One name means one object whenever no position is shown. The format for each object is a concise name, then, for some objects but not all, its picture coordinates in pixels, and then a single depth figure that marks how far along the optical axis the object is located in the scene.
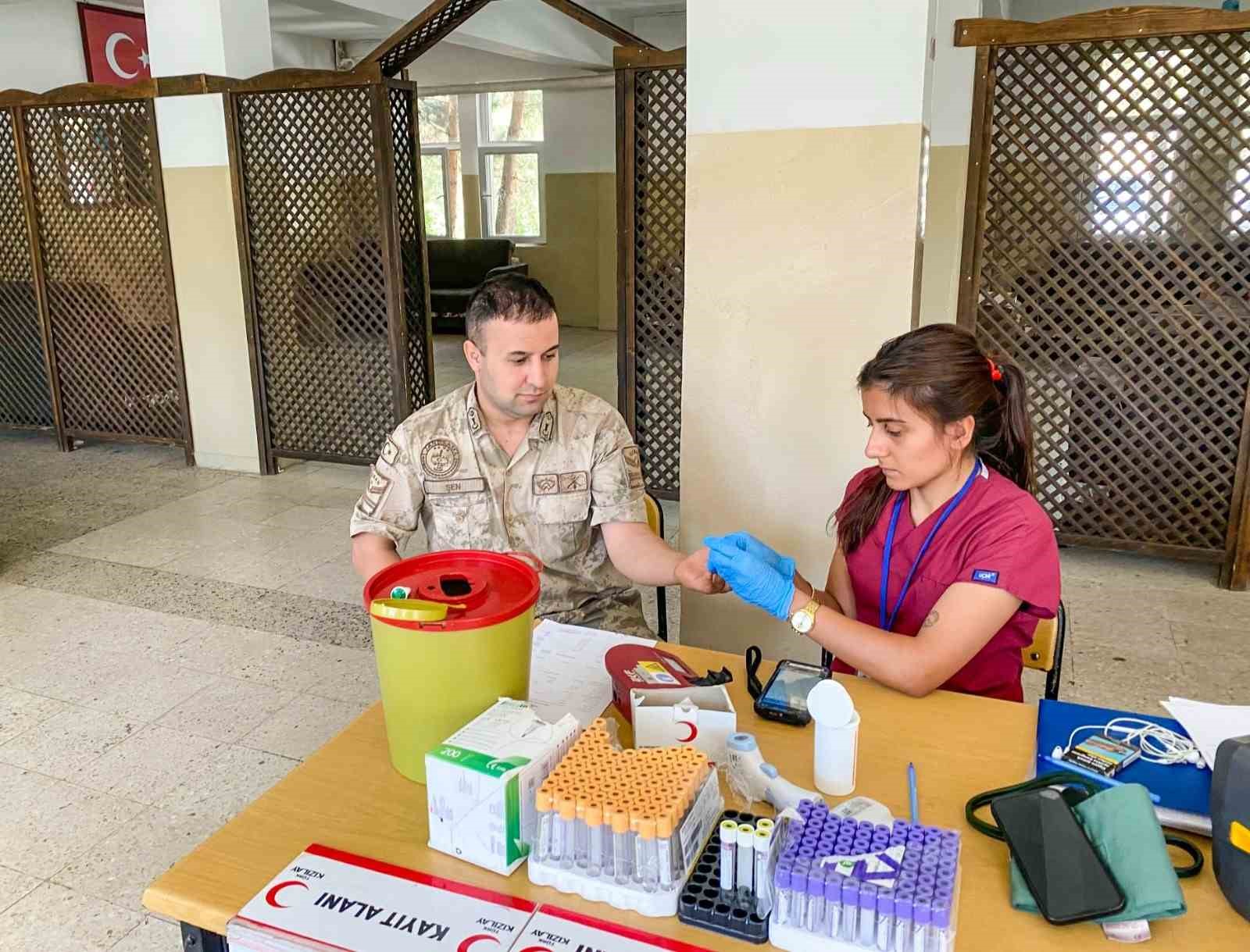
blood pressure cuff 0.95
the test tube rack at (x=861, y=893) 0.86
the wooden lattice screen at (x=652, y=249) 4.04
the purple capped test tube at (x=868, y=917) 0.87
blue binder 1.16
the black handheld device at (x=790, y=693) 1.34
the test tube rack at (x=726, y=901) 0.94
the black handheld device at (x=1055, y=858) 0.96
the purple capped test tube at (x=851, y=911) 0.88
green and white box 1.01
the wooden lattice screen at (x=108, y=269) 5.34
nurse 1.51
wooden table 0.97
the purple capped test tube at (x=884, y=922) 0.87
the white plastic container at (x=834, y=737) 1.16
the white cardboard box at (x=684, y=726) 1.22
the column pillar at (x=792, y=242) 2.16
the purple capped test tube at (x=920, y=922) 0.86
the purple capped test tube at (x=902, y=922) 0.86
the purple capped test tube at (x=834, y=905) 0.89
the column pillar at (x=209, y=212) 4.98
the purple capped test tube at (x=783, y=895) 0.91
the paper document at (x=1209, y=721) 1.26
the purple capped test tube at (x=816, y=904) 0.90
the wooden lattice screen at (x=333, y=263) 4.83
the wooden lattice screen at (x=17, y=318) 5.67
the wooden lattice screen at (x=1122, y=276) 3.57
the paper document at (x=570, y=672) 1.40
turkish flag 7.93
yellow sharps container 1.12
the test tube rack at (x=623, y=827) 0.96
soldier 1.92
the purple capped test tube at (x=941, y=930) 0.86
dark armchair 10.34
